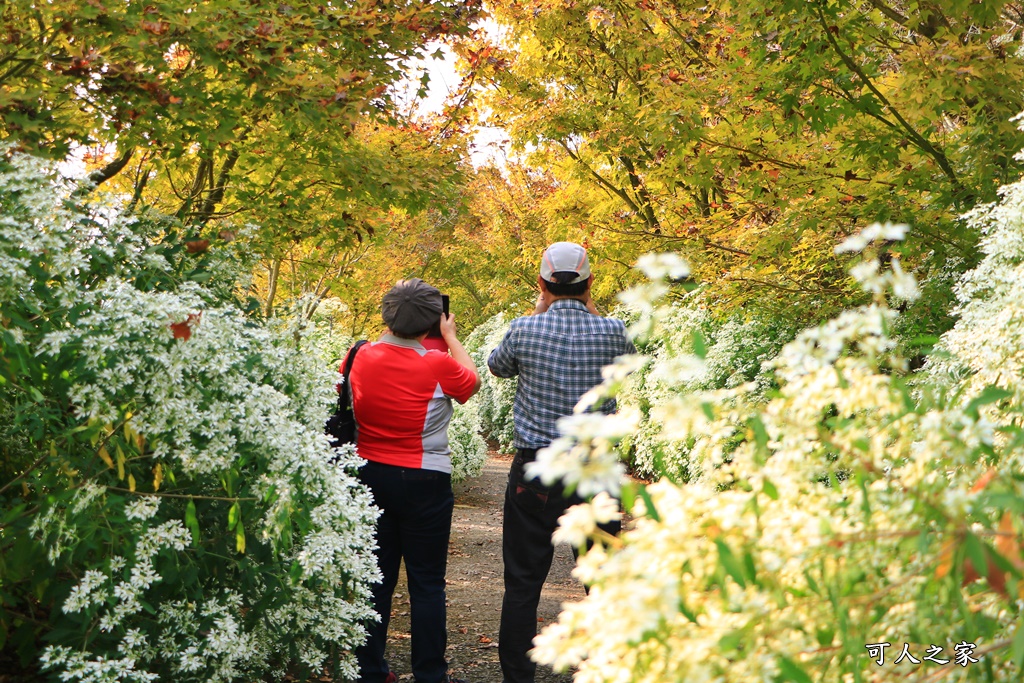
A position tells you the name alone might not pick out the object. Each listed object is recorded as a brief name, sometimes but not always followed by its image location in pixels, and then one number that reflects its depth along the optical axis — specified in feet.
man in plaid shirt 14.03
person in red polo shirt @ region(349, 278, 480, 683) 14.25
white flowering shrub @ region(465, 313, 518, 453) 67.41
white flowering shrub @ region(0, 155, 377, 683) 10.06
